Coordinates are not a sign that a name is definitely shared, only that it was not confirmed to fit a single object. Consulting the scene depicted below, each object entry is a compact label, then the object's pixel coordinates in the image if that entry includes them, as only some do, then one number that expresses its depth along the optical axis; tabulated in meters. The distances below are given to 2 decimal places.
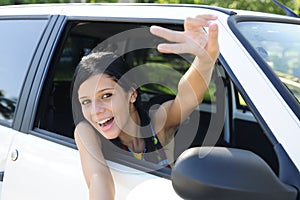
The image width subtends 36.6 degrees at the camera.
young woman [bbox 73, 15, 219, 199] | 1.73
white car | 1.29
